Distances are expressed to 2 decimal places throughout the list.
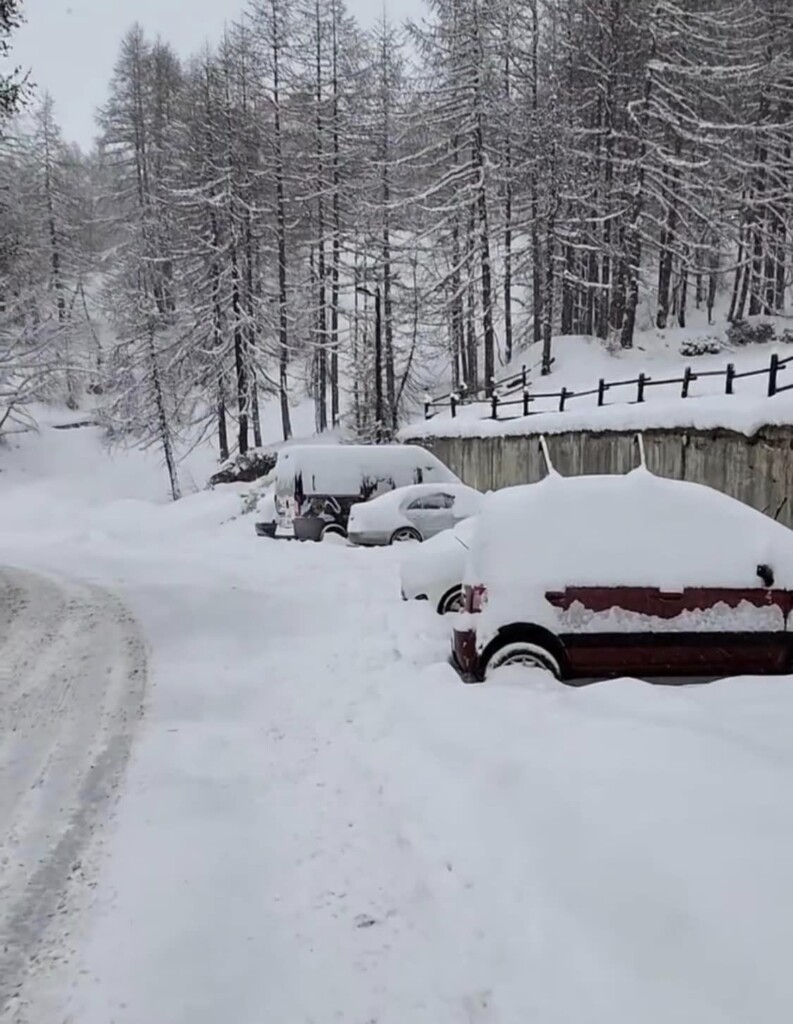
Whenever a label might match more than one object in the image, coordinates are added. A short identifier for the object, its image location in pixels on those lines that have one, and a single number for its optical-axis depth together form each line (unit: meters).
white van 17.11
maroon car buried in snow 6.60
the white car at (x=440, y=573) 9.57
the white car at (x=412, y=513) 15.33
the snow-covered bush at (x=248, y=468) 29.05
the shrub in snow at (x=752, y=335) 30.30
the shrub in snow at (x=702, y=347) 29.08
